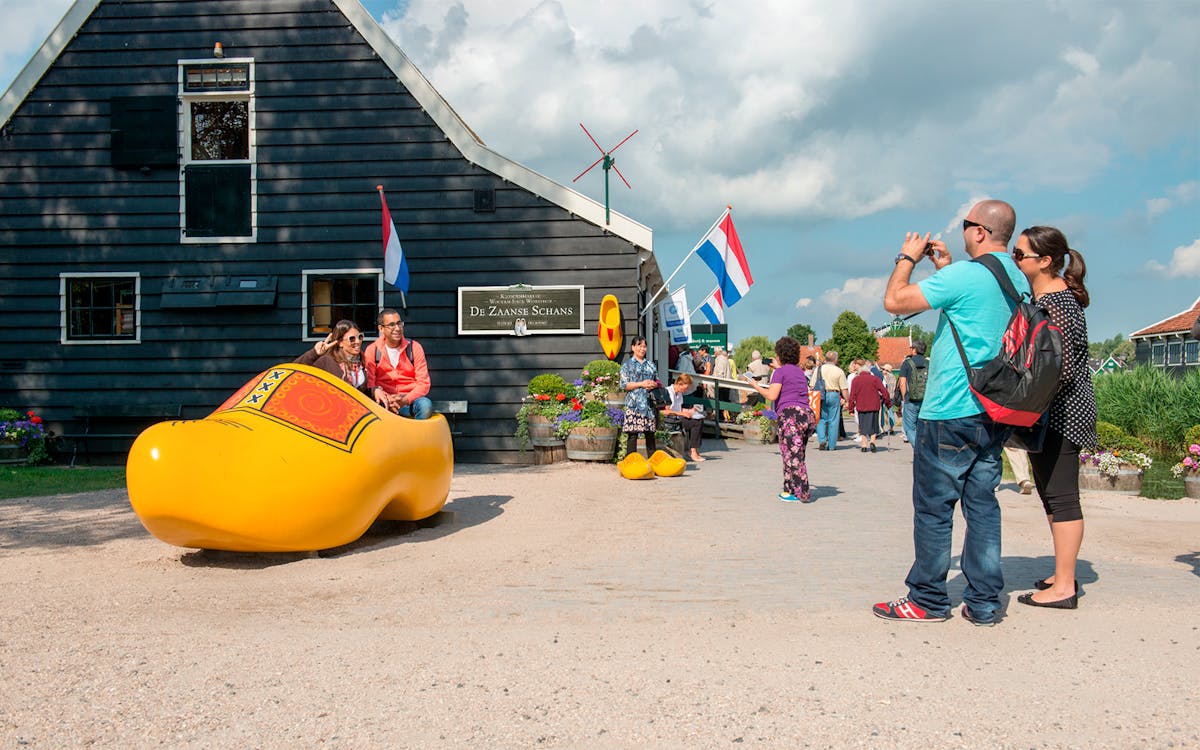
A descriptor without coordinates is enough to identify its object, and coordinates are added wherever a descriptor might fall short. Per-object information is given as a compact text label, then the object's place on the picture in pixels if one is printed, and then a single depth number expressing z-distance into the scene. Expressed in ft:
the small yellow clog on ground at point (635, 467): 36.94
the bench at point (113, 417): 47.16
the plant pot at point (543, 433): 43.01
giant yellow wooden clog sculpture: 18.92
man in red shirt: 27.84
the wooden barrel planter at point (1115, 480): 35.35
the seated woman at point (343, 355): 24.11
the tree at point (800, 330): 363.56
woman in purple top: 31.32
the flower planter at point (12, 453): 45.65
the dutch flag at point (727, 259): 49.83
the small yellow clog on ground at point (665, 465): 38.47
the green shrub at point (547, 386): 43.86
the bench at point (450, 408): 46.16
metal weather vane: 48.93
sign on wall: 46.21
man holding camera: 15.15
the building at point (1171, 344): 141.18
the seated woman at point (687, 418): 47.85
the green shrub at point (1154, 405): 53.42
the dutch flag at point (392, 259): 43.29
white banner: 68.39
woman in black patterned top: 16.21
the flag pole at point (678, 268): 47.54
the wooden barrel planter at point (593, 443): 41.55
